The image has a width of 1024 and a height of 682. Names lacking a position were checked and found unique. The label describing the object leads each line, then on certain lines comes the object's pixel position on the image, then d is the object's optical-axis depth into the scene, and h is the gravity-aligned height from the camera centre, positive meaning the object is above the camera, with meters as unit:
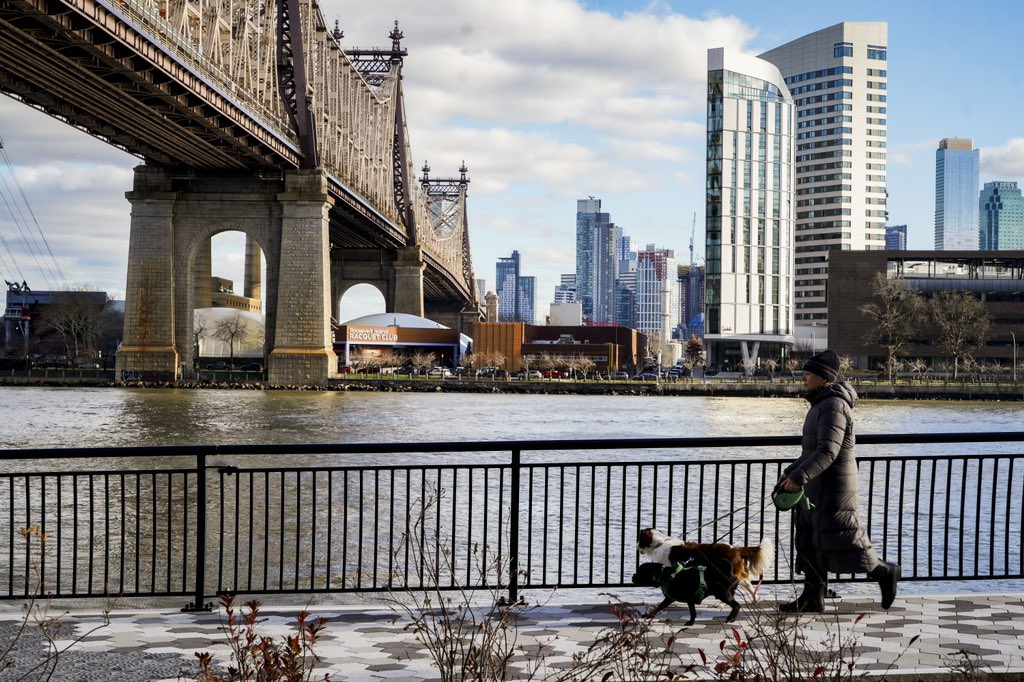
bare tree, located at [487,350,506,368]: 116.75 -1.92
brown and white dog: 7.41 -1.35
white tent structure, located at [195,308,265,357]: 117.31 -0.01
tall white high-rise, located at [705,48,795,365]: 140.38 +17.11
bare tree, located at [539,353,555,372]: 118.19 -2.30
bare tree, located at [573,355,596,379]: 118.25 -2.38
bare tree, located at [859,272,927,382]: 106.12 +2.84
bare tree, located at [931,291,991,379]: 104.50 +2.00
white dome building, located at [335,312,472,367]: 109.50 +0.14
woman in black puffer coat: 7.58 -1.02
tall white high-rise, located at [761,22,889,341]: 178.75 +30.59
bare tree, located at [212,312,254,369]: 116.31 +0.71
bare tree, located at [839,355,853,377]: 100.41 -1.98
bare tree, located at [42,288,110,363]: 114.44 +1.76
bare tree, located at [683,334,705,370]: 149.62 -1.45
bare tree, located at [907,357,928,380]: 105.54 -2.05
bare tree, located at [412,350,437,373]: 110.39 -2.00
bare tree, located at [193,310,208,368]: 114.41 +0.96
